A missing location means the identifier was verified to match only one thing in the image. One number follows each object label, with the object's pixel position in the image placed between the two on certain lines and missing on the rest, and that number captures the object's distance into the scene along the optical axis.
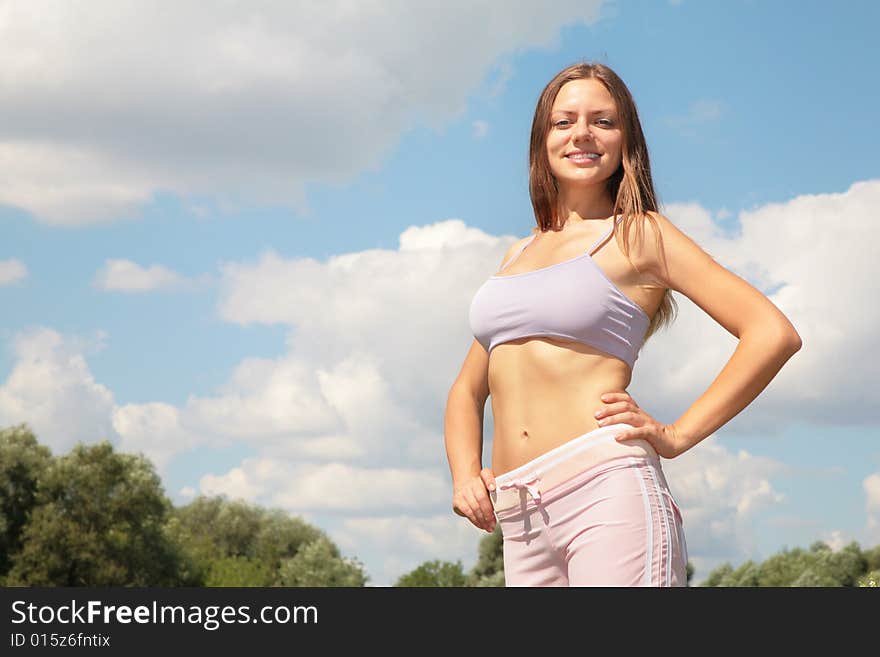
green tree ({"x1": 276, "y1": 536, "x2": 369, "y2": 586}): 70.38
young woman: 4.27
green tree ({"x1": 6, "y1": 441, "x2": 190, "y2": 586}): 51.69
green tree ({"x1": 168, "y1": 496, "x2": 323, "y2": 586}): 75.06
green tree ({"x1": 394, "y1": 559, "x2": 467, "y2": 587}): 74.12
